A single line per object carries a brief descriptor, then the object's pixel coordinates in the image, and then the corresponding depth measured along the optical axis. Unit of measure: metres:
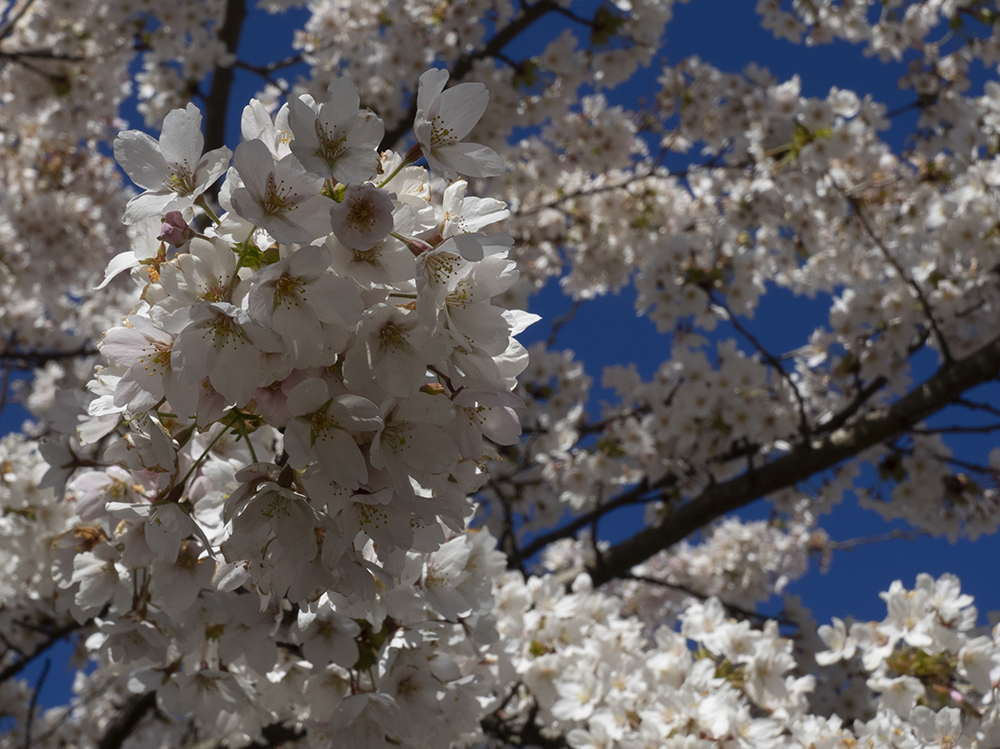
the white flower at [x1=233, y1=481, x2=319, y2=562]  0.69
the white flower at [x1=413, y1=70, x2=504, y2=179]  0.71
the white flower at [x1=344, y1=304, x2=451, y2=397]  0.68
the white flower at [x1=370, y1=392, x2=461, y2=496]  0.68
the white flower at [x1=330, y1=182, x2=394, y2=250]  0.67
